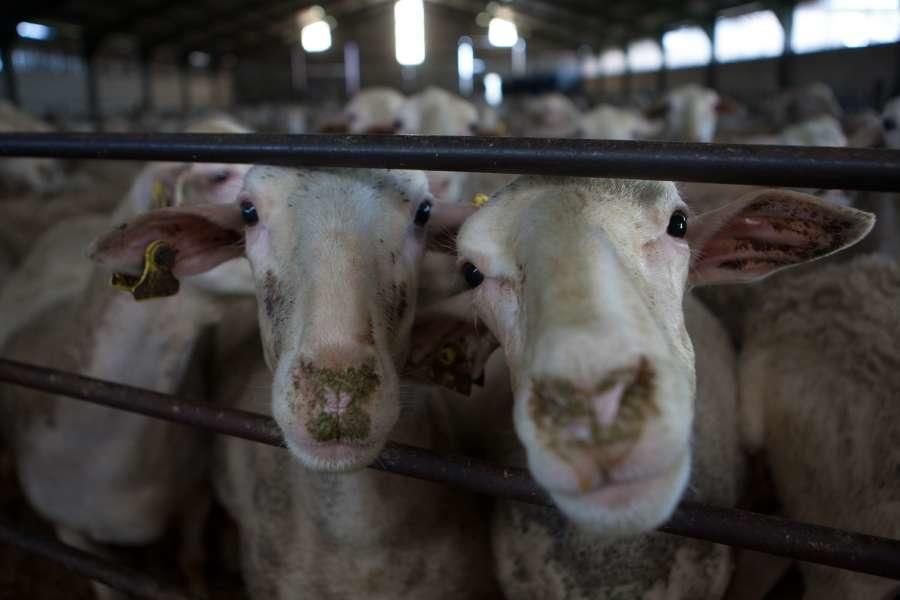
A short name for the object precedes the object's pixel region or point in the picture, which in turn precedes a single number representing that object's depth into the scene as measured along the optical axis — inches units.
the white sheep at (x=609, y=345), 37.7
